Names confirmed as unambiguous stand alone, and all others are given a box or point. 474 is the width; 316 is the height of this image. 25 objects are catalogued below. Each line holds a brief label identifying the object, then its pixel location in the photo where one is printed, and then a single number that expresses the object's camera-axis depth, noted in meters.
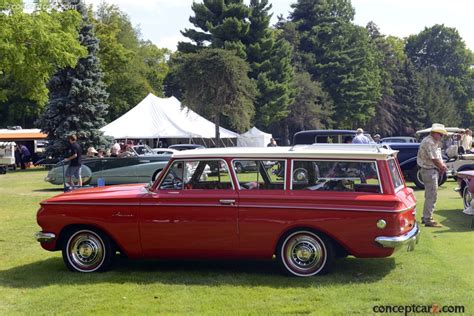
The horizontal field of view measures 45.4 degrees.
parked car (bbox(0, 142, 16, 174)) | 31.94
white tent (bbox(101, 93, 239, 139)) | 34.69
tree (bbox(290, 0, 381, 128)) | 56.19
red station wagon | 6.69
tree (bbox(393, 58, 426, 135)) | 69.00
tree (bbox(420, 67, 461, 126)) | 71.81
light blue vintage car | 17.78
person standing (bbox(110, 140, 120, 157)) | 22.52
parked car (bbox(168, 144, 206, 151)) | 29.64
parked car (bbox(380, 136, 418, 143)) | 37.69
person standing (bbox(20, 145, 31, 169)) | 36.81
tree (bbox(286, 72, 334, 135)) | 50.12
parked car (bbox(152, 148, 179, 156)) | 24.45
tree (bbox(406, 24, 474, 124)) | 93.88
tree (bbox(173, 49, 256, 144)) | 34.44
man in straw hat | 10.17
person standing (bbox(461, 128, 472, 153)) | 21.46
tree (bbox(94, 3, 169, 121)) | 53.59
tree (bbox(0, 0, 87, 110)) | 13.05
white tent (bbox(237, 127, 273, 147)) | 39.36
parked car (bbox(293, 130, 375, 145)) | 23.78
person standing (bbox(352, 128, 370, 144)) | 19.53
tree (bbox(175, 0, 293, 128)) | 42.09
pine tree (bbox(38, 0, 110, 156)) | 36.34
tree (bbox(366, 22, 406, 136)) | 66.31
